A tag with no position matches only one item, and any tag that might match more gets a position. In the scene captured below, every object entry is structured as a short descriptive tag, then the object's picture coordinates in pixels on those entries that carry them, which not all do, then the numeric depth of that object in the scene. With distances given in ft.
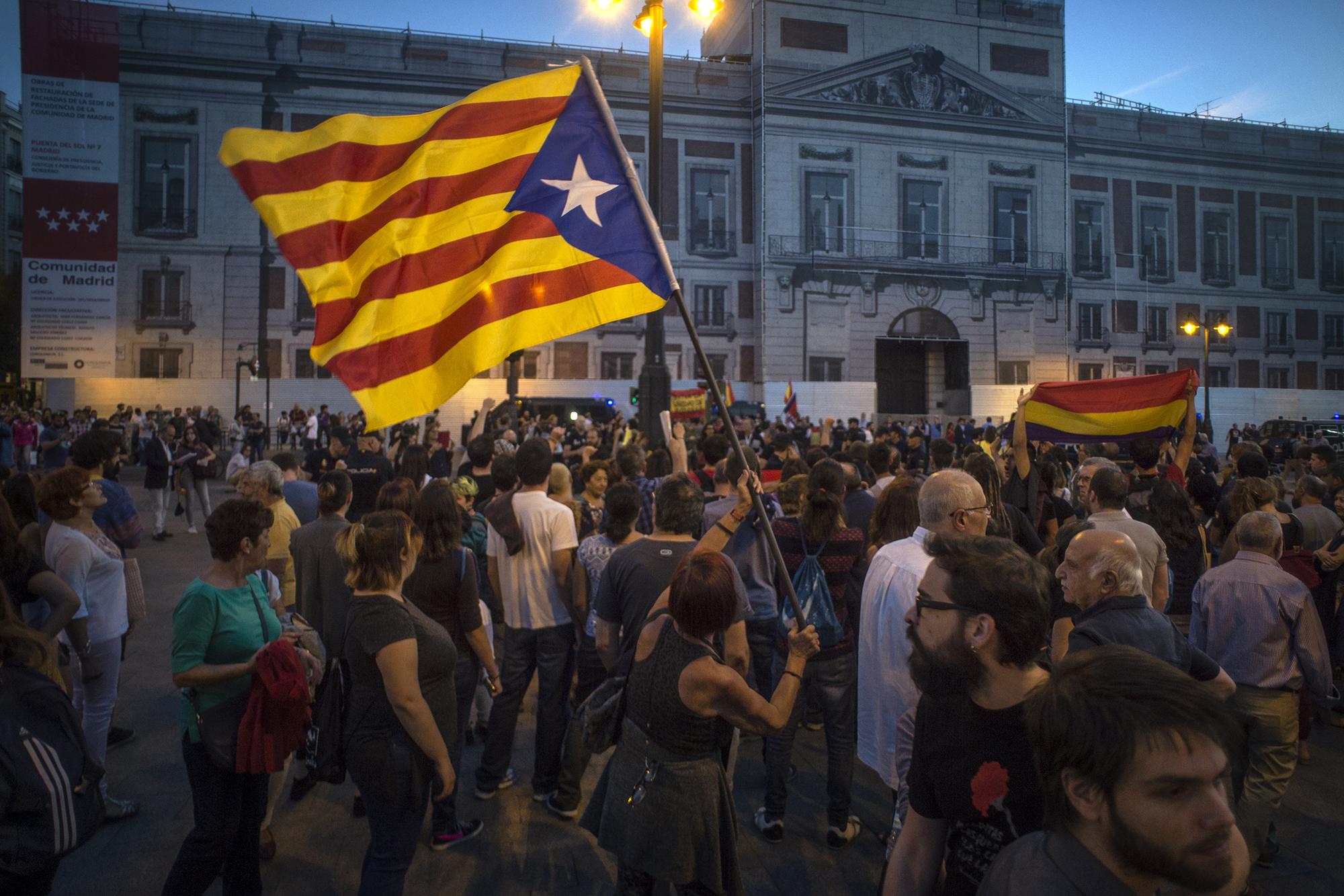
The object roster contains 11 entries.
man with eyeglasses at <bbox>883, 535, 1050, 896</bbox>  6.57
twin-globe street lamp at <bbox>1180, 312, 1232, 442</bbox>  88.69
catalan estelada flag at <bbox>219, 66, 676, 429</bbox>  12.53
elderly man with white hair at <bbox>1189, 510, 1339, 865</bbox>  13.12
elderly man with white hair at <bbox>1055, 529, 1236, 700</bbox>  9.46
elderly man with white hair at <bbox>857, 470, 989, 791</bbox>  10.91
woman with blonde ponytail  10.12
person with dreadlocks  15.87
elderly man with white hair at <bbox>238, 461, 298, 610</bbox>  18.37
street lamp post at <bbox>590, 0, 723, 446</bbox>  35.55
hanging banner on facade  87.04
